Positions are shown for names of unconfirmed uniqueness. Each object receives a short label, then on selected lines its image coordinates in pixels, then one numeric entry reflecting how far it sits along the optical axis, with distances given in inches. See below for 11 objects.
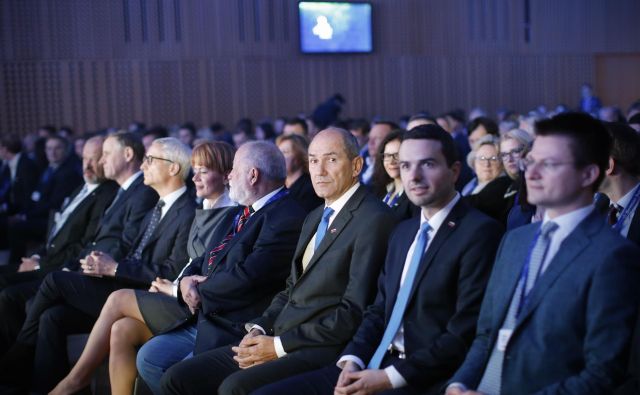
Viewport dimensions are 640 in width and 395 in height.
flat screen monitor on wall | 601.3
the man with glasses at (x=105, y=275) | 187.3
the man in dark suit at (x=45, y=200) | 324.8
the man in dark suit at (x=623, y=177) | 131.7
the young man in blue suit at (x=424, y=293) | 109.3
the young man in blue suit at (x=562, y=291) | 88.6
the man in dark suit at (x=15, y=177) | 360.5
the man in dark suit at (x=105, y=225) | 209.5
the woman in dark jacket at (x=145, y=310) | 167.0
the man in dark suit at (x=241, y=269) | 154.0
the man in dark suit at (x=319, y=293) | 129.6
